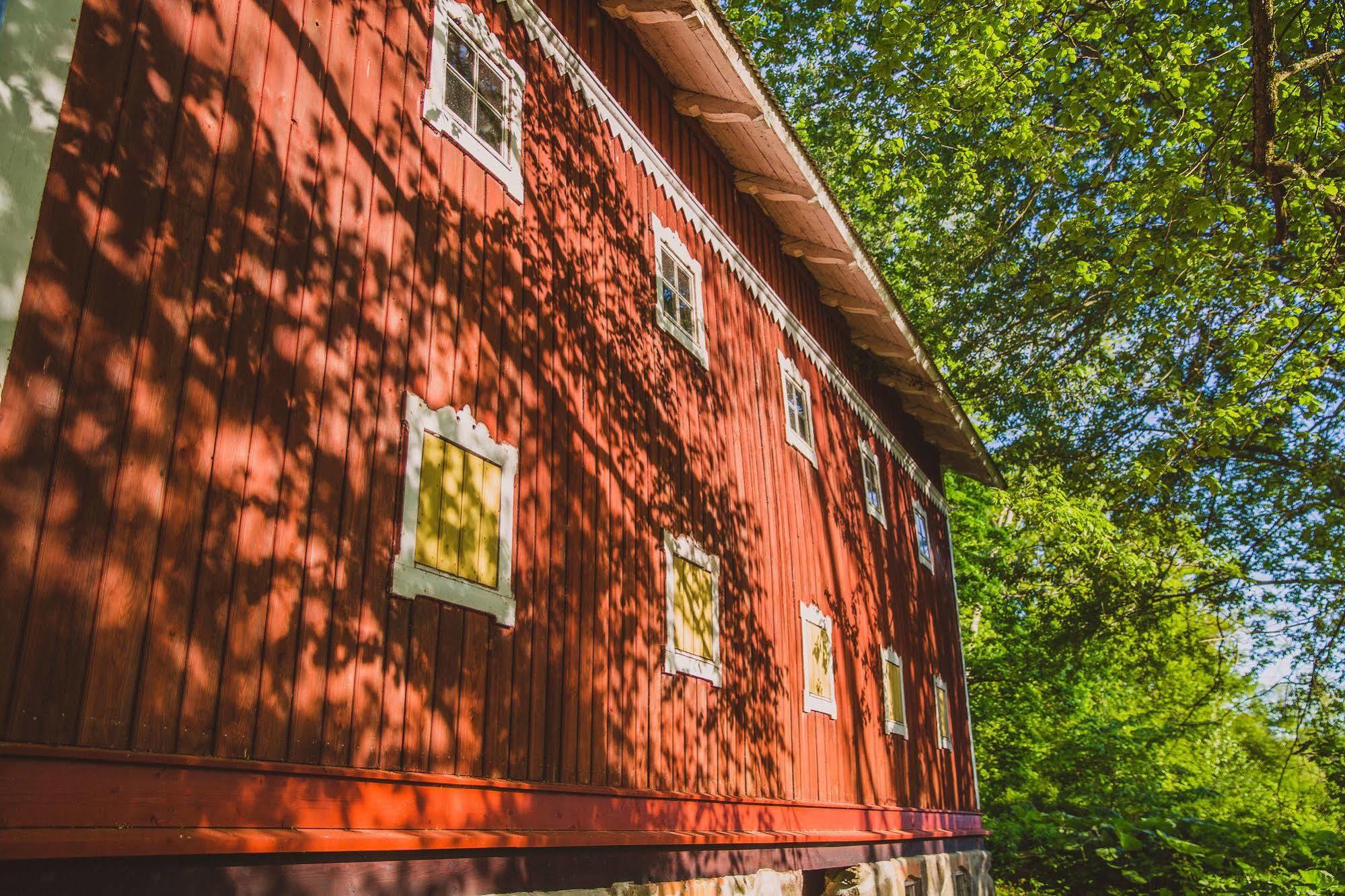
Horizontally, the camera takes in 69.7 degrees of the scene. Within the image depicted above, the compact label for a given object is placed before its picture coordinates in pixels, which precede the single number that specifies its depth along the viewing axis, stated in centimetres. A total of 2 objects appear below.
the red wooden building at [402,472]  372
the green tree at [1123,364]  1040
